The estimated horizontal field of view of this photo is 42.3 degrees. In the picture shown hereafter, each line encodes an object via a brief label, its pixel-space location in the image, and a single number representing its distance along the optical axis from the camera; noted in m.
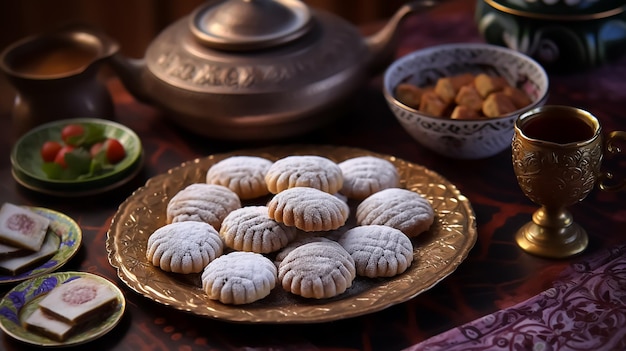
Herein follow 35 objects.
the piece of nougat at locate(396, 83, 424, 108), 1.16
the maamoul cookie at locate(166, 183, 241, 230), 0.96
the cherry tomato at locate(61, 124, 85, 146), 1.15
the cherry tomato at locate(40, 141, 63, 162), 1.13
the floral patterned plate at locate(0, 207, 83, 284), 0.91
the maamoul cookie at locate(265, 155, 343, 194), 0.96
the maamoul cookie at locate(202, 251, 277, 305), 0.83
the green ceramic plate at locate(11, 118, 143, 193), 1.08
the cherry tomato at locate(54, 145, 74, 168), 1.11
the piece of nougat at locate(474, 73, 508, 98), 1.14
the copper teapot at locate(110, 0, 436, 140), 1.13
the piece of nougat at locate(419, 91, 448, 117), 1.12
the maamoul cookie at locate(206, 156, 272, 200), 1.02
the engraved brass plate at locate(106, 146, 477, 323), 0.83
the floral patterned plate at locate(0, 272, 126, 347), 0.80
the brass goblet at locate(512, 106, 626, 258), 0.87
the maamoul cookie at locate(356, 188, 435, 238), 0.93
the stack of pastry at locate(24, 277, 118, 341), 0.81
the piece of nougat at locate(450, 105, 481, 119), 1.08
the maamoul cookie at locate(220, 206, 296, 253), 0.90
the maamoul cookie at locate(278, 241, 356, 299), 0.84
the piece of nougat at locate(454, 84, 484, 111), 1.11
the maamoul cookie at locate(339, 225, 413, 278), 0.87
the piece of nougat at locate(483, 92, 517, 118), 1.08
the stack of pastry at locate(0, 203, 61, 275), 0.92
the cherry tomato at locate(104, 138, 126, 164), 1.13
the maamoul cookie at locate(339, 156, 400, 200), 1.01
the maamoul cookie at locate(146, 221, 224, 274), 0.88
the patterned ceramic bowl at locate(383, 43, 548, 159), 1.07
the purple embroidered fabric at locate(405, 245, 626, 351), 0.80
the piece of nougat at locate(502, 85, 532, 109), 1.12
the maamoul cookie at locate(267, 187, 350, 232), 0.89
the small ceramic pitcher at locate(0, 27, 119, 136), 1.17
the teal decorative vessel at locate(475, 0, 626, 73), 1.24
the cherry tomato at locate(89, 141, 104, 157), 1.13
